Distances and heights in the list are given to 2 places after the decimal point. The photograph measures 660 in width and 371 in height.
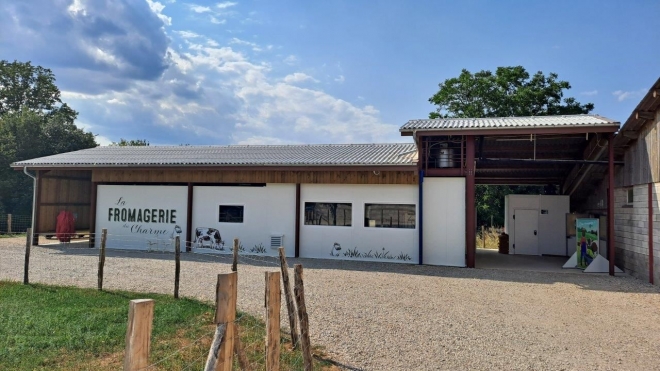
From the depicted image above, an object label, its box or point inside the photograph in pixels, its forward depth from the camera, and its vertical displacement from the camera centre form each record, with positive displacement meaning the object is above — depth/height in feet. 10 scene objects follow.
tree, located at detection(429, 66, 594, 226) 79.15 +21.10
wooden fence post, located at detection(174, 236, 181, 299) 25.43 -3.55
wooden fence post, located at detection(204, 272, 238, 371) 8.84 -2.35
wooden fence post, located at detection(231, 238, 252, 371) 12.67 -4.09
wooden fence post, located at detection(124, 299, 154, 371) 7.03 -2.00
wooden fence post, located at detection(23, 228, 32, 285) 28.71 -3.62
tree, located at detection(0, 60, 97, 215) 87.66 +17.41
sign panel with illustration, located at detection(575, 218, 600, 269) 42.45 -2.14
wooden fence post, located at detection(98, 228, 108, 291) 27.68 -3.33
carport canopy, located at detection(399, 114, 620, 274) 40.01 +7.66
